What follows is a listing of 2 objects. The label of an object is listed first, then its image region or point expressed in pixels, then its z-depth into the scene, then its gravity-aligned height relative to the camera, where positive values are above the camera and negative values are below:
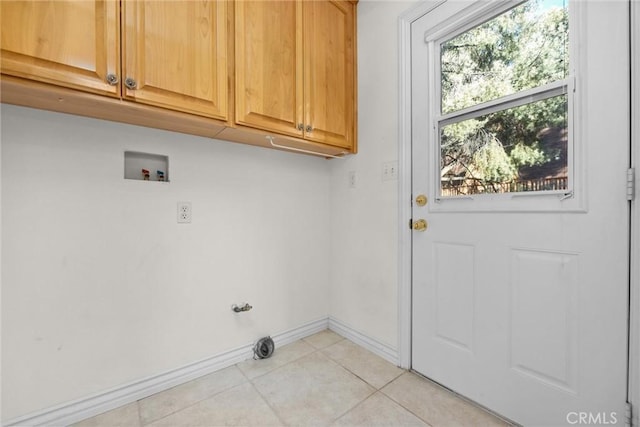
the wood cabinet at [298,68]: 1.40 +0.87
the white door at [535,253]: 0.98 -0.20
